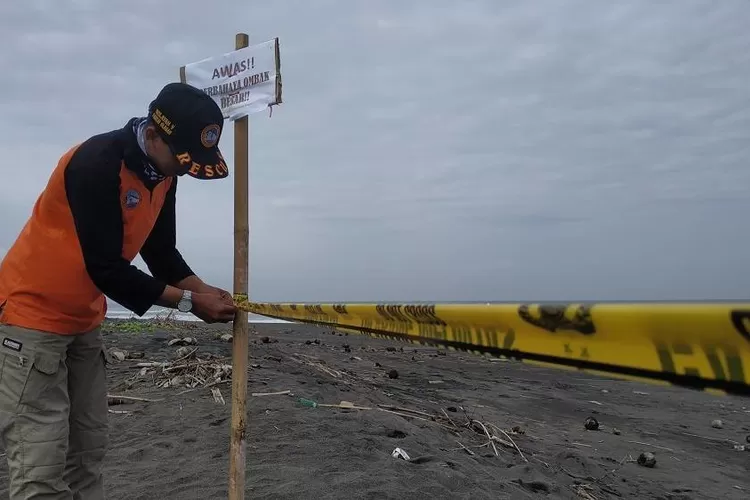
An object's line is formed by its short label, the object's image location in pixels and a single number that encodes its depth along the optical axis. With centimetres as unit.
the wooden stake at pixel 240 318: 303
